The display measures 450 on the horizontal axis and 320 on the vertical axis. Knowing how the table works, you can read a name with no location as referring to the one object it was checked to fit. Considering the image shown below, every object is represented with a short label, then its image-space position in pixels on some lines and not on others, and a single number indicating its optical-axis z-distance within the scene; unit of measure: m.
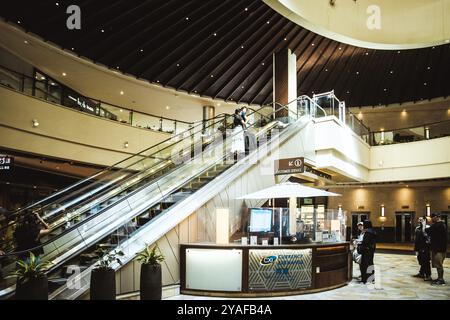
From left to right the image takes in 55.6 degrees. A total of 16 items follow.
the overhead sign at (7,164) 10.43
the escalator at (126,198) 6.47
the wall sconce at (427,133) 17.53
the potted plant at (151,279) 6.15
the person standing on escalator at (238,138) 11.19
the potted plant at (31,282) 5.01
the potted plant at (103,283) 5.62
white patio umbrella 8.40
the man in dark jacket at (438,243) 9.20
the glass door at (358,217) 22.29
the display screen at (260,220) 8.09
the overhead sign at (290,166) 9.21
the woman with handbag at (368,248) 9.18
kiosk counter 7.15
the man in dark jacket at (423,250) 9.91
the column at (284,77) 17.59
